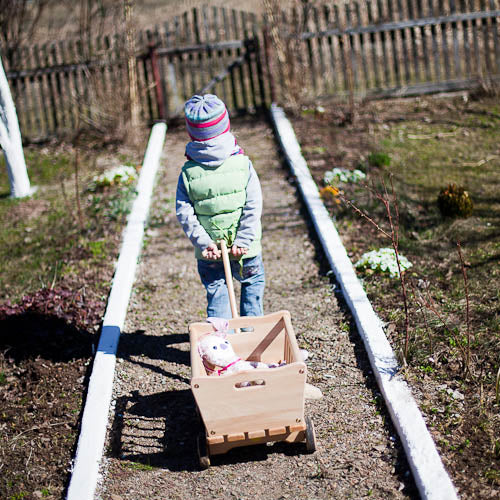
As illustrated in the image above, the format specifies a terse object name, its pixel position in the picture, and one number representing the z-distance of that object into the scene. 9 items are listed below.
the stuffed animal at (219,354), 3.72
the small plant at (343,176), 7.41
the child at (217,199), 3.94
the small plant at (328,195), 7.14
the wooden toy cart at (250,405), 3.32
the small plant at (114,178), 8.25
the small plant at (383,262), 5.48
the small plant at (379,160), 7.86
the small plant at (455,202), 6.38
